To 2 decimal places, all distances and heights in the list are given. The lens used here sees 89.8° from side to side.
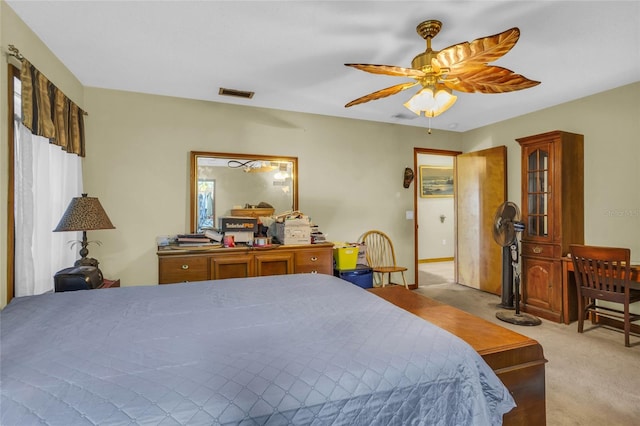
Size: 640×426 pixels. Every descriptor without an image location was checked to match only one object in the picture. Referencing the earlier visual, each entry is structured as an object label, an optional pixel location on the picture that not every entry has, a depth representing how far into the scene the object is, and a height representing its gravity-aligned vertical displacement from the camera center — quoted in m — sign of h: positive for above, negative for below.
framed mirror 3.58 +0.32
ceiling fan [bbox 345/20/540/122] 1.73 +0.87
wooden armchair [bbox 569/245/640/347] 2.79 -0.62
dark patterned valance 2.01 +0.74
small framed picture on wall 6.94 +0.68
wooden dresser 2.95 -0.49
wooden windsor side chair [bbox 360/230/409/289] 4.44 -0.55
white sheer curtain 2.04 +0.05
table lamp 2.33 -0.03
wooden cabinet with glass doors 3.44 -0.04
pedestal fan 3.56 -0.44
